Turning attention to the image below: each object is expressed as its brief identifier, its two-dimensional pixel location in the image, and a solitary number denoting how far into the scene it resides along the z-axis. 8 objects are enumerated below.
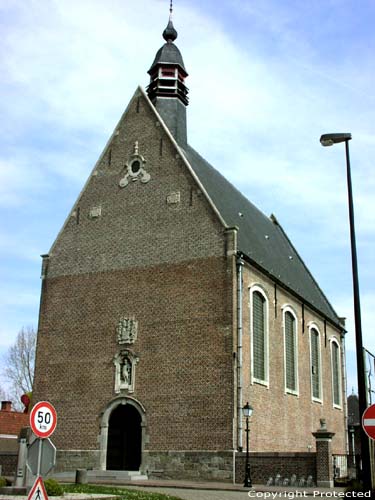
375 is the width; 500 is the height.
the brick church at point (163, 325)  23.31
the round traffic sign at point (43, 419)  8.63
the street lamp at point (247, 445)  20.39
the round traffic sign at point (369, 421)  9.65
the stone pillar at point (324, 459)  20.62
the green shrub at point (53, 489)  13.12
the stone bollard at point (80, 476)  18.03
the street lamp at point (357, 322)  11.57
